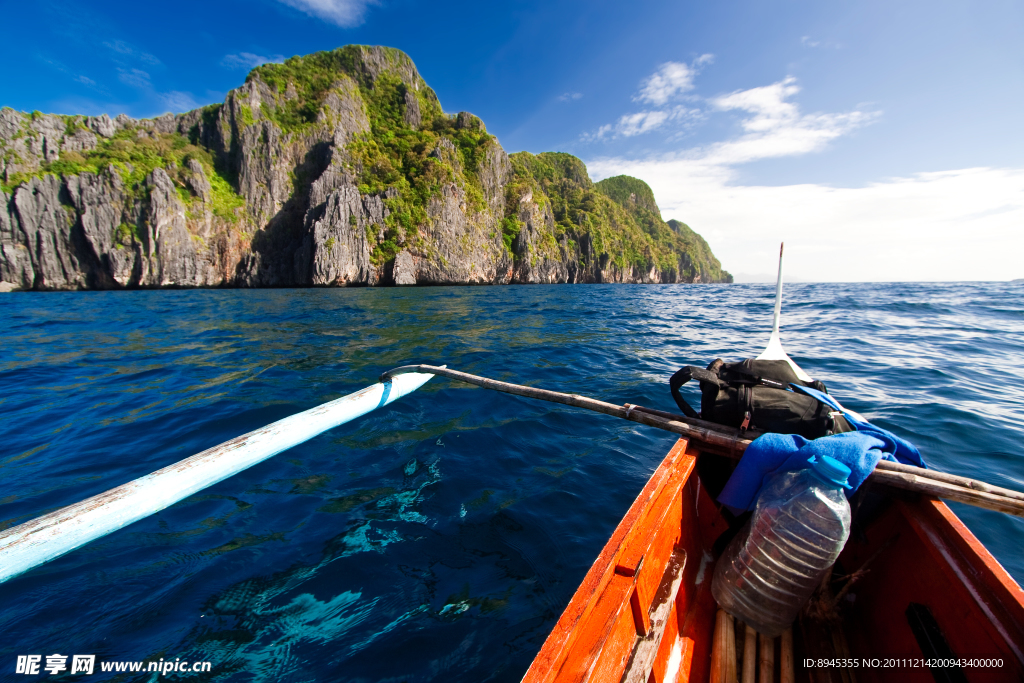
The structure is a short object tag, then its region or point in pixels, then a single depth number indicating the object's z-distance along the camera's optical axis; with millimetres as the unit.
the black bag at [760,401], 829
